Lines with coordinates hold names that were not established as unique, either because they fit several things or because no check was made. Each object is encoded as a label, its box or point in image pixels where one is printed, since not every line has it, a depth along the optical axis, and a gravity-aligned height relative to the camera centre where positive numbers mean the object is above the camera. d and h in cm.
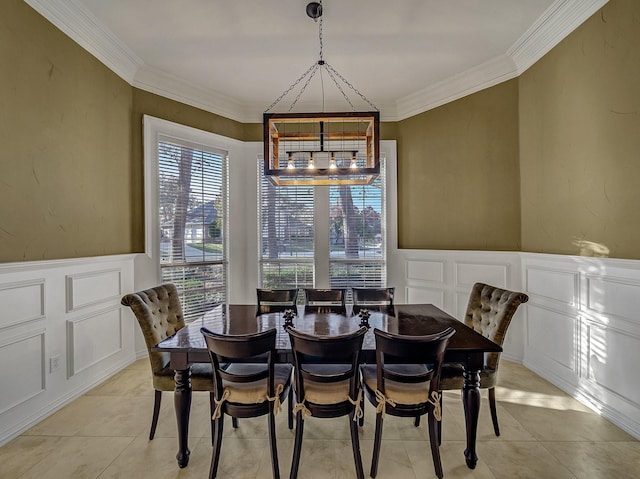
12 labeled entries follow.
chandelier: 228 +63
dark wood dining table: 186 -61
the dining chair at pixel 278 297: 305 -54
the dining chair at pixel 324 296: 306 -54
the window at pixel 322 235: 451 +5
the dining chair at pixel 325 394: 176 -86
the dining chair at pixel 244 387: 167 -84
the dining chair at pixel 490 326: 206 -62
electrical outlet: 254 -97
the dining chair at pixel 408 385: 166 -83
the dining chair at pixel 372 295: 308 -54
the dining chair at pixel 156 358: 208 -79
